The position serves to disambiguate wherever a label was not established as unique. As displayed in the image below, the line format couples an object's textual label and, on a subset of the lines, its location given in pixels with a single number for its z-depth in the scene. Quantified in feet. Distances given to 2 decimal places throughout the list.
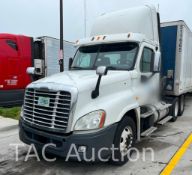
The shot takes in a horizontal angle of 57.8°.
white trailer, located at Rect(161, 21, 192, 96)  17.47
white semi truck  9.22
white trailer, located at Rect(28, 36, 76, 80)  27.02
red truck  22.97
